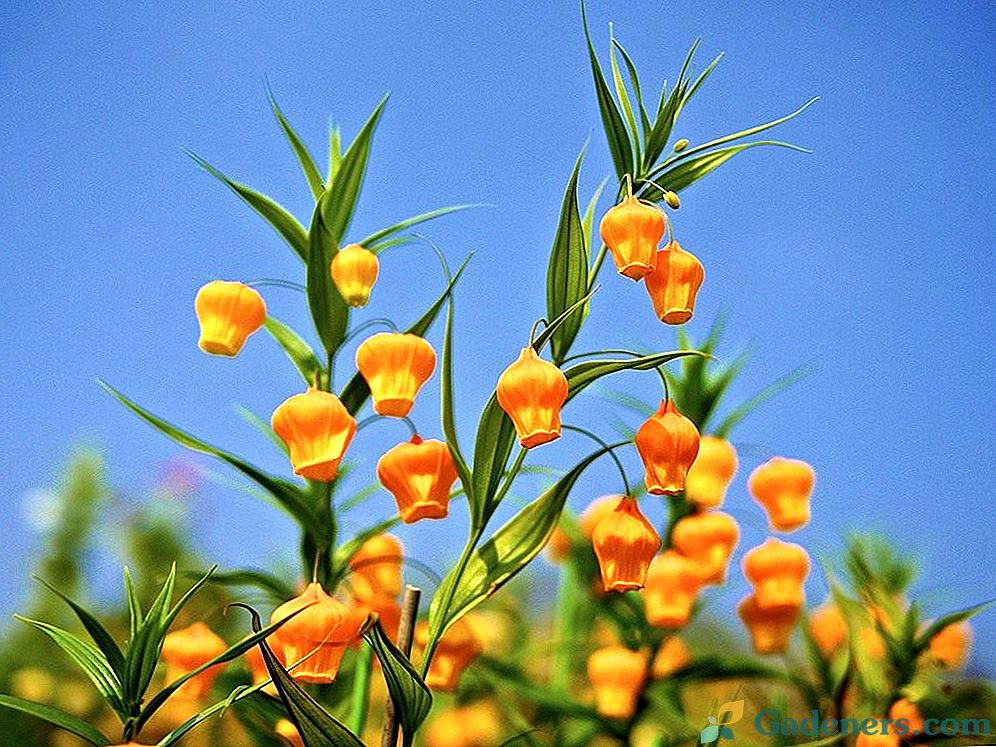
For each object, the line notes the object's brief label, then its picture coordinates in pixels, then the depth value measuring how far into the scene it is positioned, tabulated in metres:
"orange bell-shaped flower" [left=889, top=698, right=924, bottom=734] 0.58
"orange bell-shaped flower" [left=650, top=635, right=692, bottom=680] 0.58
